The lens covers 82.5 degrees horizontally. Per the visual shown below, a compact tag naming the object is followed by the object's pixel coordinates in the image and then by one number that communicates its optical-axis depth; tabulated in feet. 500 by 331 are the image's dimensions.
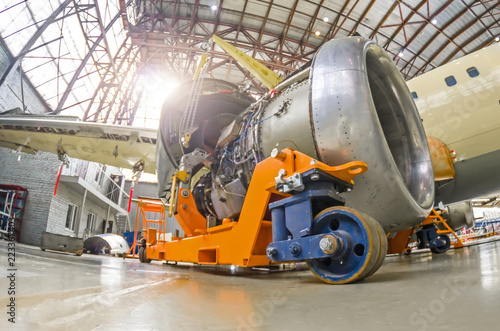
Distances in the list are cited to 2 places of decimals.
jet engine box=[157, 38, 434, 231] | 7.20
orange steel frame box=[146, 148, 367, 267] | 6.83
